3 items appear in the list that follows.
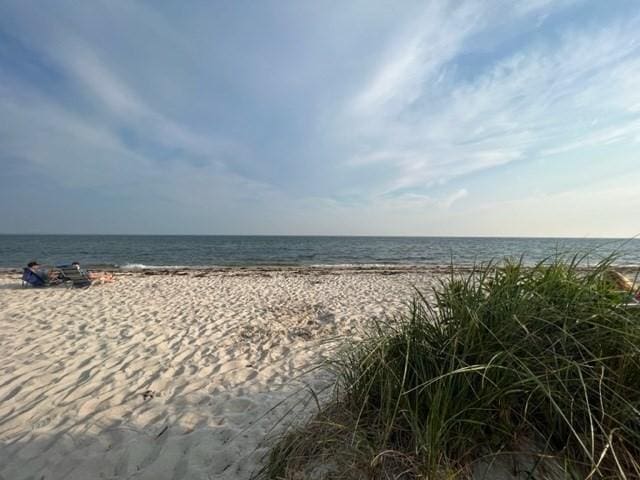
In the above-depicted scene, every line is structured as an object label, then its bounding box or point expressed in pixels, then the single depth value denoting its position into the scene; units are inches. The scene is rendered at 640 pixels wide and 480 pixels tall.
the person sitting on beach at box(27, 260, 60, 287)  397.1
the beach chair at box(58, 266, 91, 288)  392.5
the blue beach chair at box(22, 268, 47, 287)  396.2
